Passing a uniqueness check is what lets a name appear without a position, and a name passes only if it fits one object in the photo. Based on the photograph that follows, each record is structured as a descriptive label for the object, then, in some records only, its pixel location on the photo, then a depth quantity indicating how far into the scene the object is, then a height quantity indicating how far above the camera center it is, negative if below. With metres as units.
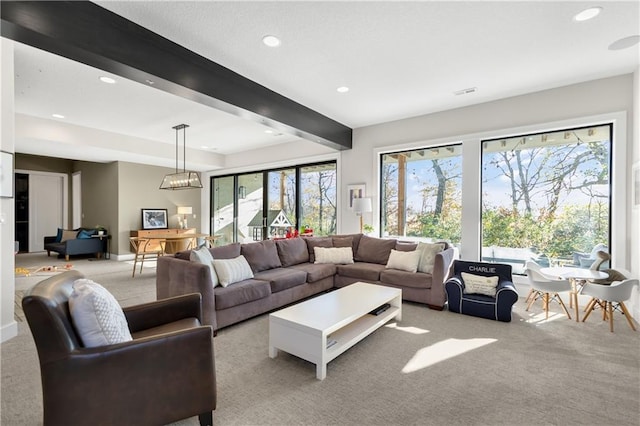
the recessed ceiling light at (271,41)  2.88 +1.69
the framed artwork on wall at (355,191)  5.86 +0.41
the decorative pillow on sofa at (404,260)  4.13 -0.69
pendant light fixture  6.05 +0.65
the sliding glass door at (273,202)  6.70 +0.24
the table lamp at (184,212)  8.80 -0.01
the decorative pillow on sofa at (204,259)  3.24 -0.52
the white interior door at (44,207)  8.98 +0.14
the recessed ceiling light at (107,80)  3.72 +1.67
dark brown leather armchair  1.33 -0.79
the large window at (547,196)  4.00 +0.23
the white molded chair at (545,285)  3.32 -0.82
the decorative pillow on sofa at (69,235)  7.91 -0.62
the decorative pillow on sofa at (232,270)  3.29 -0.67
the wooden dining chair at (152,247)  7.76 -0.93
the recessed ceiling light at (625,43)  2.90 +1.69
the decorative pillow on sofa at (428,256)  4.05 -0.60
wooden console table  7.18 -0.76
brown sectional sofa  3.06 -0.82
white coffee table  2.24 -0.92
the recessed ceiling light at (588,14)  2.49 +1.70
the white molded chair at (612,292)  3.02 -0.82
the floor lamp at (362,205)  5.46 +0.13
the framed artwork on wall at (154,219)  8.19 -0.20
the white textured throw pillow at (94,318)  1.44 -0.53
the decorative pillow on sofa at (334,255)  4.75 -0.69
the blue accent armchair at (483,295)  3.32 -0.97
